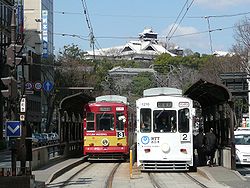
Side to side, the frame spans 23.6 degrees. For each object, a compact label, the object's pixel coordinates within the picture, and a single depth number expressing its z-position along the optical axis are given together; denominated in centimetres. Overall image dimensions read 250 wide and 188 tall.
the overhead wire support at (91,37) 3188
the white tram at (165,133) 2355
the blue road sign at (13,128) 1734
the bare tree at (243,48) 4734
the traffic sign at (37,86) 4494
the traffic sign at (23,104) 1964
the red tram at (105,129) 3059
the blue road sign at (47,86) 5403
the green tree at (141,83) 8506
